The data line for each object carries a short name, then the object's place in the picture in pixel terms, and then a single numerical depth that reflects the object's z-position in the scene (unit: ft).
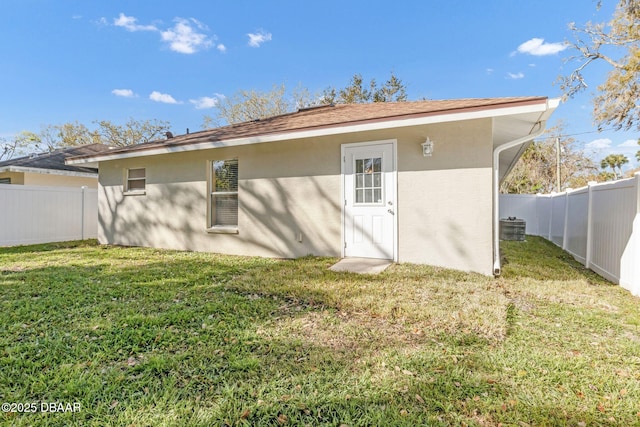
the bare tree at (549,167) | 73.20
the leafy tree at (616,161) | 86.99
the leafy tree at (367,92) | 65.87
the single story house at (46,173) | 37.55
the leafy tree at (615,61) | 33.35
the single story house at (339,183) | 16.92
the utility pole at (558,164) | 63.18
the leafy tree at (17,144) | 86.17
